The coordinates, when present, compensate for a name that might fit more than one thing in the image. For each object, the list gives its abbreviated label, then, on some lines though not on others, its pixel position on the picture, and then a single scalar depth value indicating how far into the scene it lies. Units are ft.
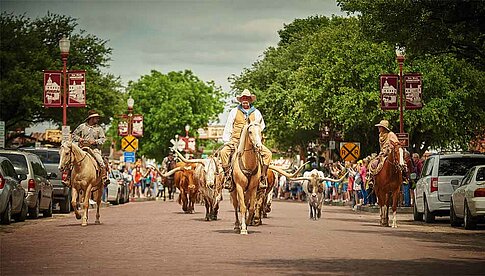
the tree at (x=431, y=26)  101.04
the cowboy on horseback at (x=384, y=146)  94.99
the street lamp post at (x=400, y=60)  129.88
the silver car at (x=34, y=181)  103.09
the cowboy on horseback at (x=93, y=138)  92.17
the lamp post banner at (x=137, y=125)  230.48
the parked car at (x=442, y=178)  104.12
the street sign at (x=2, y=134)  127.13
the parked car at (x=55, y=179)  126.31
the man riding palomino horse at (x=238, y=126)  83.15
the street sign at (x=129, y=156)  215.63
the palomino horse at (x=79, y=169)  89.45
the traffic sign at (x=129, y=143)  202.49
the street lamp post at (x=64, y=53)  131.23
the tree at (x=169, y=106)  424.05
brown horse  95.25
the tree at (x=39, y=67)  213.46
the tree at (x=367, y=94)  185.37
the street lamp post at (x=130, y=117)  202.69
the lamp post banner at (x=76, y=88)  138.72
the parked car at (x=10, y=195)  88.53
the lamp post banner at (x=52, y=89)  137.28
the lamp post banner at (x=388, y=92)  141.18
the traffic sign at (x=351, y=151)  181.88
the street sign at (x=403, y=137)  133.54
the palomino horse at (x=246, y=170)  78.69
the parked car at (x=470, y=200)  86.74
